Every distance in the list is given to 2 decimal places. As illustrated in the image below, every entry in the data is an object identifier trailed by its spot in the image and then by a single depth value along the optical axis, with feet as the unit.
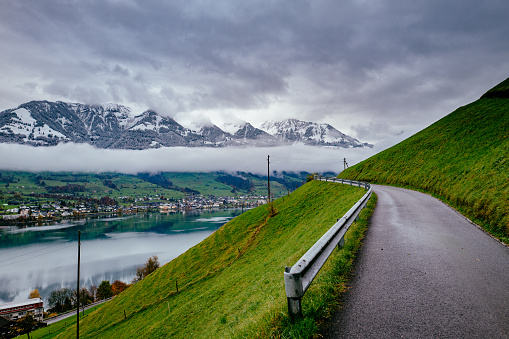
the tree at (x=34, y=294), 262.67
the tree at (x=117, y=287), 245.55
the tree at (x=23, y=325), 174.17
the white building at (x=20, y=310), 216.74
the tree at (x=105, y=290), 240.73
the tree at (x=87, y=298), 247.09
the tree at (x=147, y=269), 263.45
